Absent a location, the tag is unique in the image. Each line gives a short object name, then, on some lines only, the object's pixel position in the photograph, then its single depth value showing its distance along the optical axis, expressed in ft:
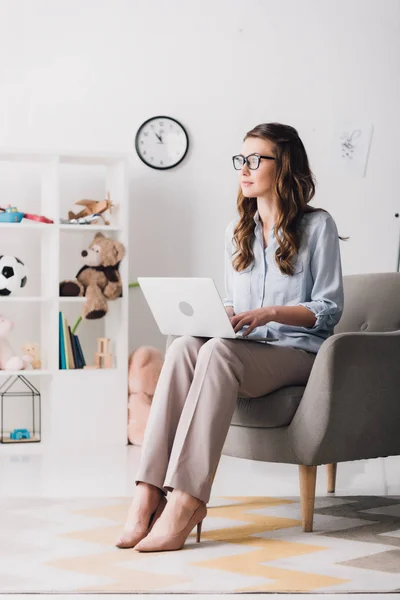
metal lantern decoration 14.97
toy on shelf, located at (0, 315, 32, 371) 13.80
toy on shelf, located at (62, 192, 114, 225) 14.26
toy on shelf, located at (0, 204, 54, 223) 13.94
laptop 7.56
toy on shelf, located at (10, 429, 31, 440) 14.20
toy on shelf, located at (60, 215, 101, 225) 14.23
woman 7.41
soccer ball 13.94
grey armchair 8.01
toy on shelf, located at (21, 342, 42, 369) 14.21
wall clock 15.57
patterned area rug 6.40
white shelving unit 13.97
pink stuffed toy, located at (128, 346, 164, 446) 14.17
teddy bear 14.08
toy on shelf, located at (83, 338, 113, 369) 14.32
